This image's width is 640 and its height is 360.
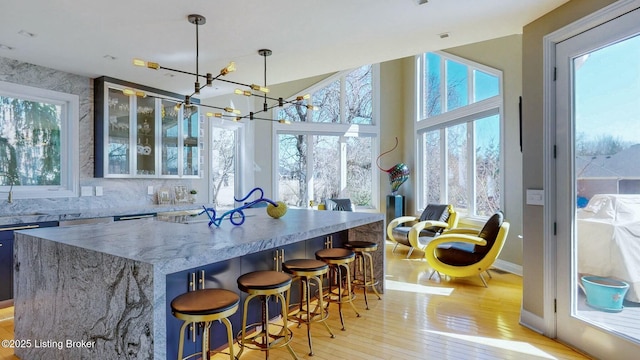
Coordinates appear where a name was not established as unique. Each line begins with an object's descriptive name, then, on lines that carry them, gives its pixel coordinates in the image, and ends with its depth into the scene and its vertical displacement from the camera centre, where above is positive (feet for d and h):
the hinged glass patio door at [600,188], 6.93 -0.23
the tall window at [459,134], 16.34 +2.52
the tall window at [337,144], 22.70 +2.51
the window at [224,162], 18.97 +1.08
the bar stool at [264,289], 6.51 -2.15
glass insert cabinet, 13.69 +2.06
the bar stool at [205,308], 5.25 -2.06
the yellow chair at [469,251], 12.50 -2.79
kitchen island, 4.71 -1.60
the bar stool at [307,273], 7.98 -2.24
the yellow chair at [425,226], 16.21 -2.45
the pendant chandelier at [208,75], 7.54 +2.67
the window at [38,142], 11.73 +1.50
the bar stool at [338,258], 9.25 -2.20
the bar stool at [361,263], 10.77 -3.02
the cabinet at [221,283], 6.57 -2.24
